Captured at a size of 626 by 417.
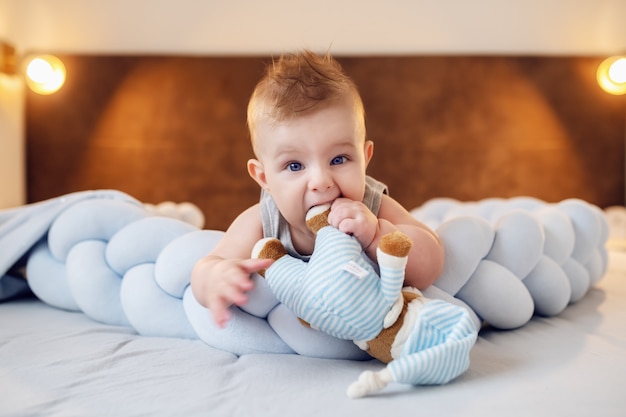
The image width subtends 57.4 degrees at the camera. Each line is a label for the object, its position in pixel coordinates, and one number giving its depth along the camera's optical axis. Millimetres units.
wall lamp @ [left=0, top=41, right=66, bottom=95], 2670
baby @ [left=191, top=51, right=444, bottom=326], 838
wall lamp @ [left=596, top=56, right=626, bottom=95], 2648
